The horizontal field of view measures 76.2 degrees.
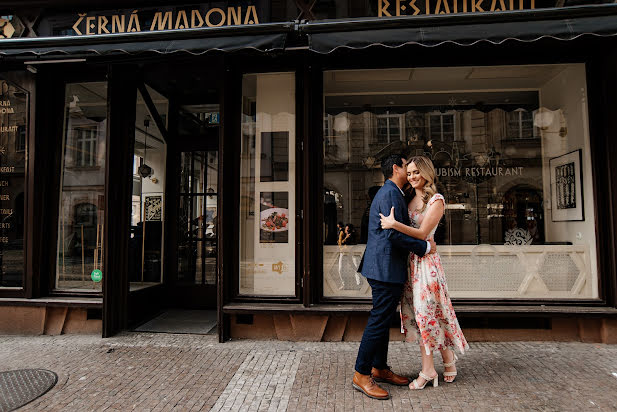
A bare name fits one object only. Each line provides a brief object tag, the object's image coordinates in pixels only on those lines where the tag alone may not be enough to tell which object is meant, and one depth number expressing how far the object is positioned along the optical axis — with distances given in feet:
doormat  17.53
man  10.86
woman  11.11
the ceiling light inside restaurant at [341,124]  18.70
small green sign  18.13
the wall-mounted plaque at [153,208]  20.44
